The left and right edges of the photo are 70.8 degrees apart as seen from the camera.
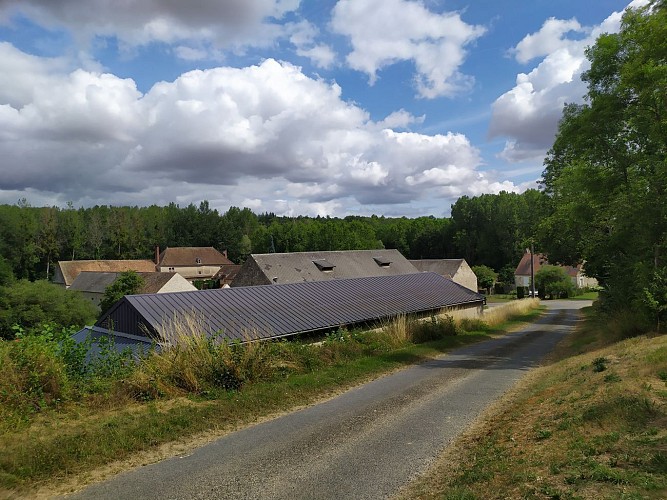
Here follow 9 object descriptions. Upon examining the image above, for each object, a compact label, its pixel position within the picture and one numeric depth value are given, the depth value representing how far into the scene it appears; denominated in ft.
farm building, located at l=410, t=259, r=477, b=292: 188.03
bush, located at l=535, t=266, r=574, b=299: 209.77
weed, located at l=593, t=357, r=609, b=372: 34.23
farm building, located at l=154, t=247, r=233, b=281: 264.93
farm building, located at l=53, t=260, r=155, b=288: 215.51
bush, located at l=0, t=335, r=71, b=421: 24.98
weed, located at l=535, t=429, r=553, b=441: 21.42
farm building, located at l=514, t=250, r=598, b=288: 242.17
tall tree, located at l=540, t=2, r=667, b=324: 51.80
